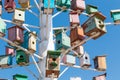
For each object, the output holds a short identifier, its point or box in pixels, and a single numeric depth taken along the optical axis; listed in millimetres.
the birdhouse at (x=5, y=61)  8281
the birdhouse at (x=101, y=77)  8888
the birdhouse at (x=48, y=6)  7777
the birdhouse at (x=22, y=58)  8148
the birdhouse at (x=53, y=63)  7066
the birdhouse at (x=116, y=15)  8809
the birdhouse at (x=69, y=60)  8547
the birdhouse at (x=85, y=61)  8734
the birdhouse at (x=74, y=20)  8844
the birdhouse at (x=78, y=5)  8859
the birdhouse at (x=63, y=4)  8674
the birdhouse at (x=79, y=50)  8969
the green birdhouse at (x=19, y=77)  8336
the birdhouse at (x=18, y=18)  8230
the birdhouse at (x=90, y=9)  9366
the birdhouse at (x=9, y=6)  8688
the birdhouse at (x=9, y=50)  9148
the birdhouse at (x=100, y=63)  8898
